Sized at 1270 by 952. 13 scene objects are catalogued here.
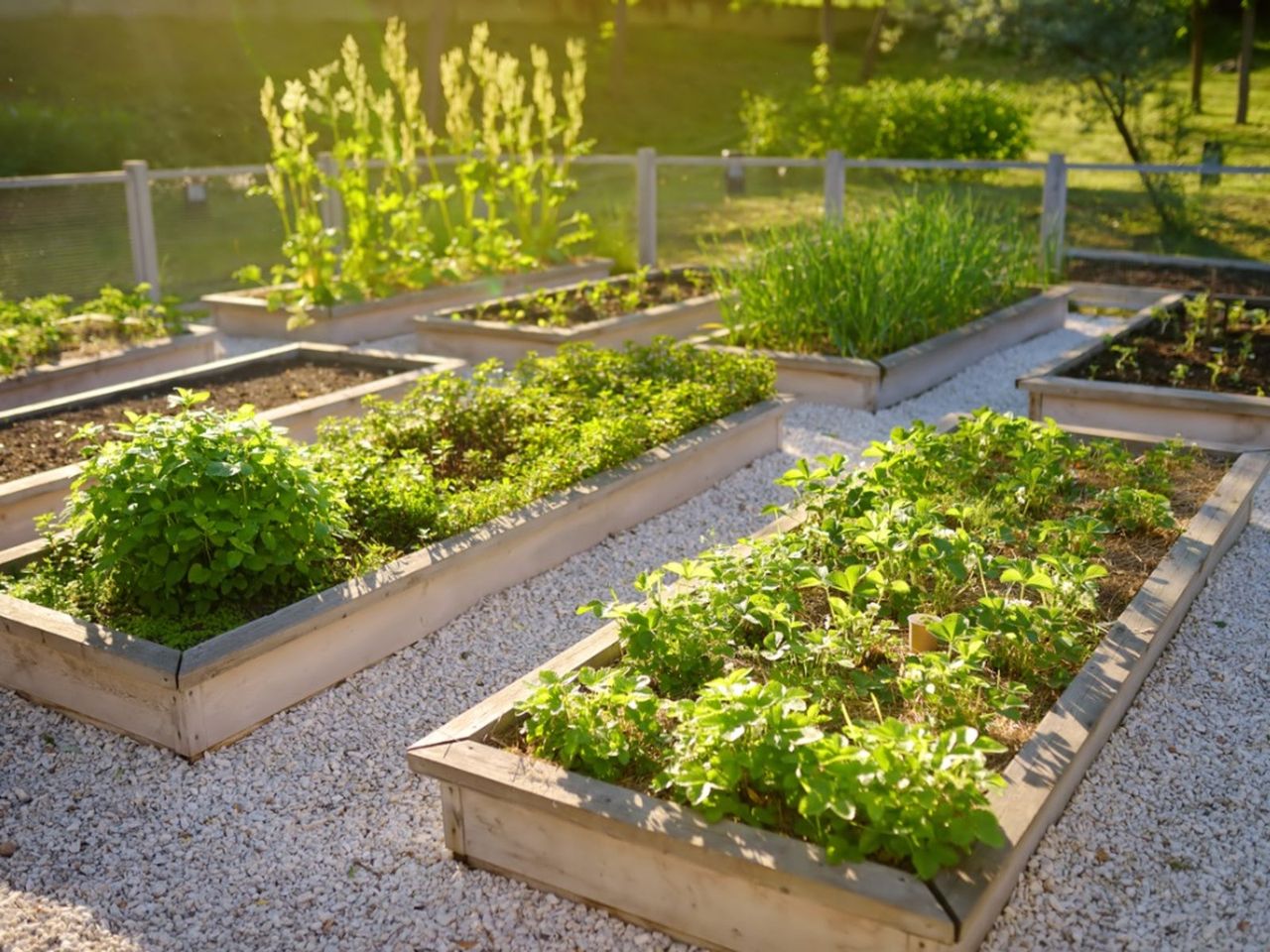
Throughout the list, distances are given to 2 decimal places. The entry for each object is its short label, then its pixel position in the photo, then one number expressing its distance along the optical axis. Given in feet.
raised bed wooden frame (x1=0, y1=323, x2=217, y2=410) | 23.12
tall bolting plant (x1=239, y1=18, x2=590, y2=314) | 30.30
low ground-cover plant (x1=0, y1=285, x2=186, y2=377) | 24.31
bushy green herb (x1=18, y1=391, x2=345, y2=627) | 12.63
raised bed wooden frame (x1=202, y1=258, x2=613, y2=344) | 29.89
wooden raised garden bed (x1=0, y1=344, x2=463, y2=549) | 17.16
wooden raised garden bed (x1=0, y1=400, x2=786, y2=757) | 12.20
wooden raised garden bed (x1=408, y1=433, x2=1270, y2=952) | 8.63
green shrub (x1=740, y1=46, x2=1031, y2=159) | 62.18
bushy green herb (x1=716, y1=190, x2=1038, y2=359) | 25.17
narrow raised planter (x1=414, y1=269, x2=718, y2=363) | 27.22
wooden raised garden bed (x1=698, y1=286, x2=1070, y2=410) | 24.11
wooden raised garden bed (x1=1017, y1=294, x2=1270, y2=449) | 20.53
